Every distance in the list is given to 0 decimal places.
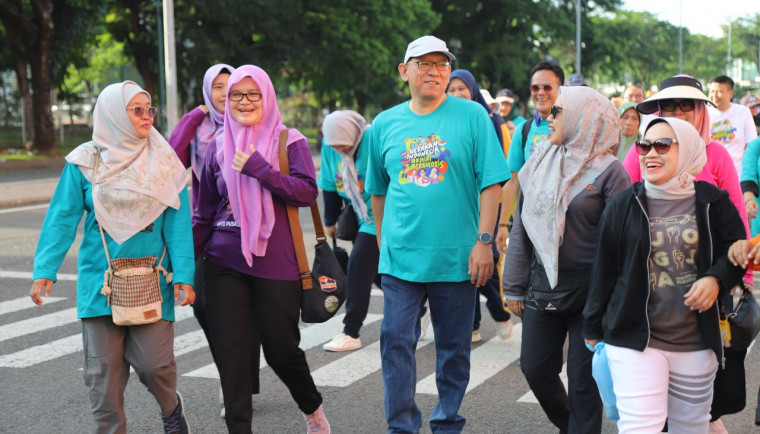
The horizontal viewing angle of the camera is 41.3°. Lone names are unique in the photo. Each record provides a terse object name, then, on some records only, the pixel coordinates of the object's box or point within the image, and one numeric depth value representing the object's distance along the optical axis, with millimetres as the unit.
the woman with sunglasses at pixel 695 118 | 4531
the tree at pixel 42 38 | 27016
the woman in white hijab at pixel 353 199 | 6672
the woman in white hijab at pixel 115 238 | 4238
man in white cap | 4480
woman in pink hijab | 4508
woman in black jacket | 3648
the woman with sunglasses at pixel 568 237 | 4148
